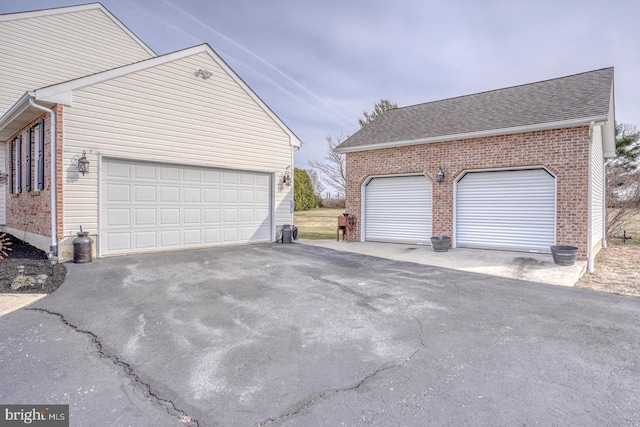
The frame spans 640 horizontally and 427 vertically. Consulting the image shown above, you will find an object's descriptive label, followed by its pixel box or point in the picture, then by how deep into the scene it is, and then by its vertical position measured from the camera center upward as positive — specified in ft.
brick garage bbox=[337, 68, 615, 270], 26.91 +6.26
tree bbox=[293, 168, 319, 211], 93.81 +5.16
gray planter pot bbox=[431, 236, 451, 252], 31.48 -3.03
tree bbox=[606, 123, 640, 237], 42.24 +1.65
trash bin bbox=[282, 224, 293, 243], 38.27 -2.75
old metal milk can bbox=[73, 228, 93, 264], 24.72 -2.92
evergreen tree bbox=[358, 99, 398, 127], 96.63 +29.47
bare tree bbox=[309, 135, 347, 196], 101.68 +13.06
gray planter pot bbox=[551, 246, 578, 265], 24.63 -3.25
